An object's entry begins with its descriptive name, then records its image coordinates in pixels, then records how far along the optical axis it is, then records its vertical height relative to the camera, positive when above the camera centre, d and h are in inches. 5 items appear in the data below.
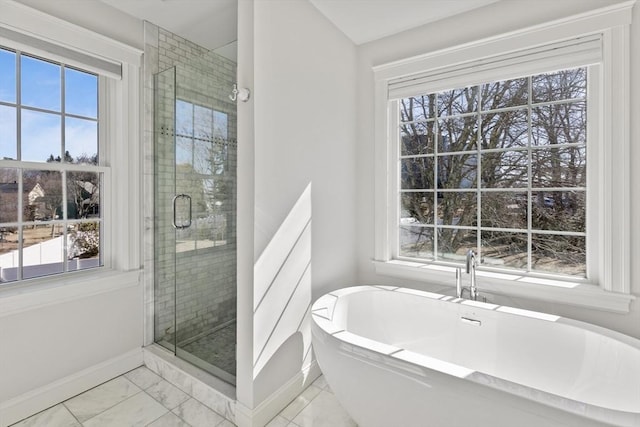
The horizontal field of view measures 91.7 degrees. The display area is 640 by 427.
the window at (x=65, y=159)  72.2 +14.5
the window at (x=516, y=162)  70.4 +14.2
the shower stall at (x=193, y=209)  90.0 +1.5
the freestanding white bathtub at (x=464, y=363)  44.5 -28.1
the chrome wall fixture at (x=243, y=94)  68.0 +26.4
